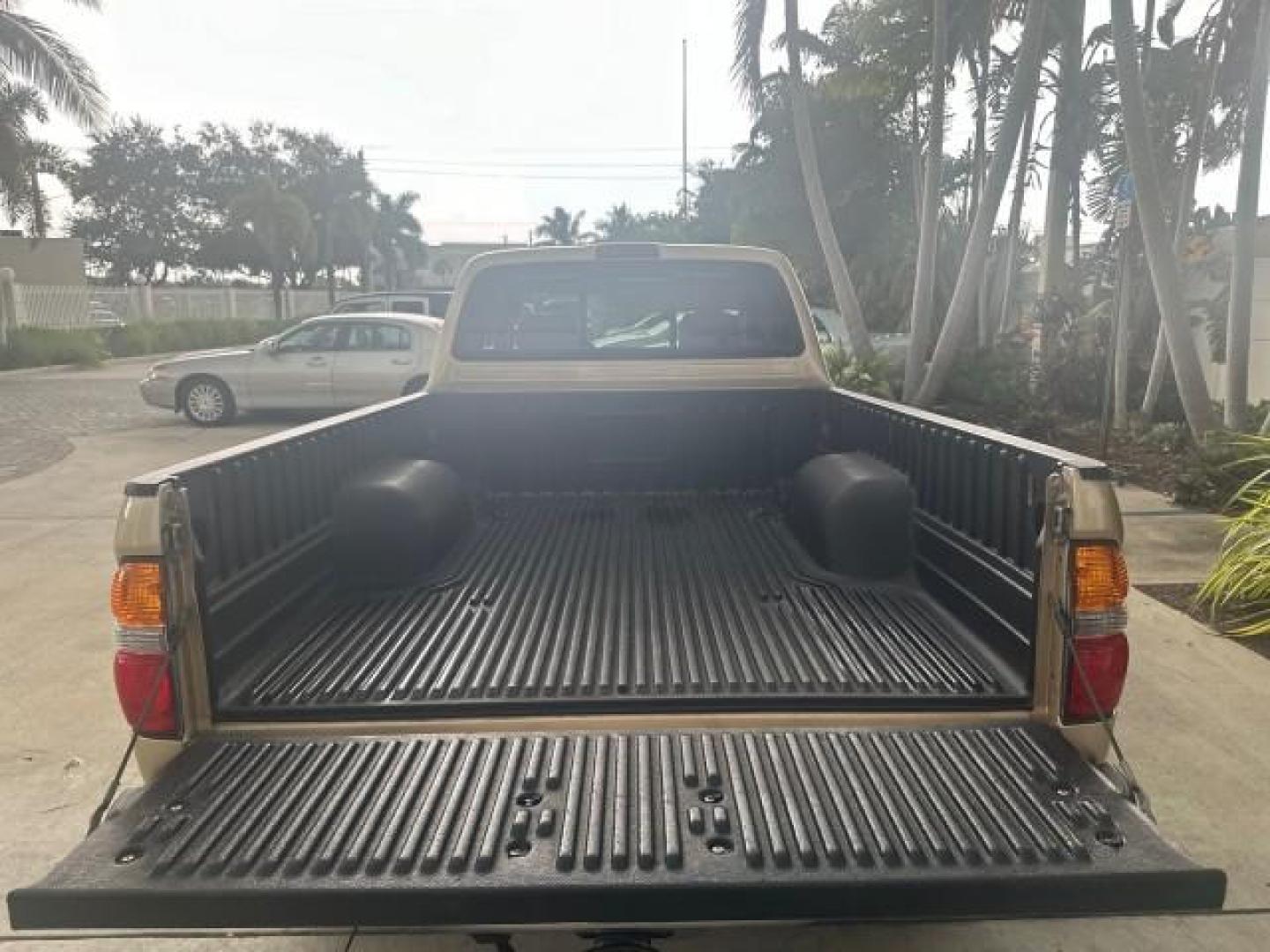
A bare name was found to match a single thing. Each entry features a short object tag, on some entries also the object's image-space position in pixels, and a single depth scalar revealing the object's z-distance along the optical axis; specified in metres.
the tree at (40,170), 23.77
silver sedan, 13.11
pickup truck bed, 1.77
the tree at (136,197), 56.34
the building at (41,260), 36.59
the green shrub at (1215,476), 8.06
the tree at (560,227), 80.50
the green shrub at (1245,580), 5.32
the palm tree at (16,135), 21.28
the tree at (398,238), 72.50
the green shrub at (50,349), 24.06
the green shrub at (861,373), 13.34
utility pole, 45.09
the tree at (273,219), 43.00
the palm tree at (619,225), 70.44
